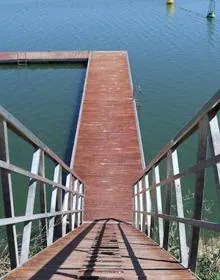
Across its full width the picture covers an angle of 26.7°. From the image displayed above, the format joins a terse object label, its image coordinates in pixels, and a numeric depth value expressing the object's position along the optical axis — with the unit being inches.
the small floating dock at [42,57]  834.2
